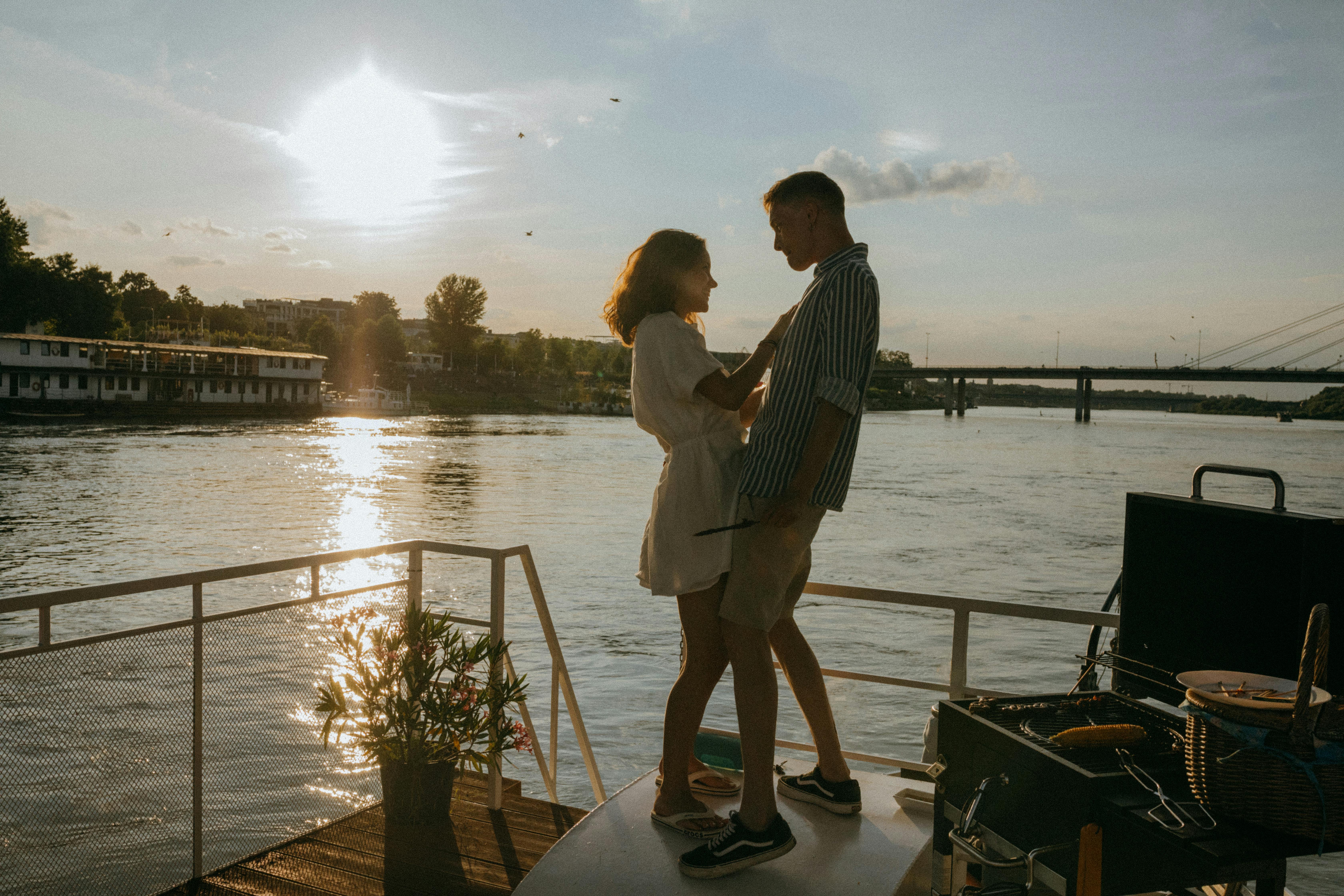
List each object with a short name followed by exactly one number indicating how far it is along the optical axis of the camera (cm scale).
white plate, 143
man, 188
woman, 202
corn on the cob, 153
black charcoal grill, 128
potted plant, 275
